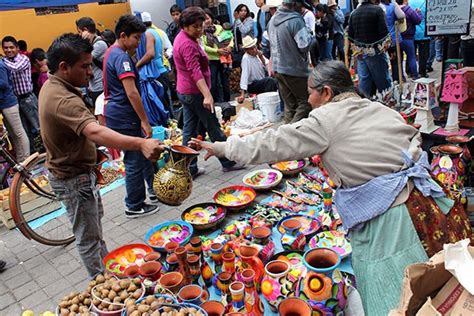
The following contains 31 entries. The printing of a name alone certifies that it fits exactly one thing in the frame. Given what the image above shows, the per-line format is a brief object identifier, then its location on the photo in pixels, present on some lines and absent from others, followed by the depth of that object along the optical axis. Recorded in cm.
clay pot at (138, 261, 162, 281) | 226
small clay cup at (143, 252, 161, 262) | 247
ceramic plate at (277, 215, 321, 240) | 291
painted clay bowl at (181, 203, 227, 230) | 320
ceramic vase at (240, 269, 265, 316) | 203
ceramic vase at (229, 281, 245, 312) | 204
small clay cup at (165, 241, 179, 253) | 259
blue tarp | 523
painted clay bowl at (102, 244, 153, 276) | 270
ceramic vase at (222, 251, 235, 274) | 237
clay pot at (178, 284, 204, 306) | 208
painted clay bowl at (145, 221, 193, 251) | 302
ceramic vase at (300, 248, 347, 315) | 197
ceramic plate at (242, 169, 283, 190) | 382
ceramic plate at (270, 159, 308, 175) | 404
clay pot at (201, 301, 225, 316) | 202
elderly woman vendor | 176
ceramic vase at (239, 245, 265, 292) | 226
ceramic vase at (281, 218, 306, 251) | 271
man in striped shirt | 528
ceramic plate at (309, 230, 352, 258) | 266
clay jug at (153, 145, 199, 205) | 234
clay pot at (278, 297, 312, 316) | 197
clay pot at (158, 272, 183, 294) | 216
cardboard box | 98
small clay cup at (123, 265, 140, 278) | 234
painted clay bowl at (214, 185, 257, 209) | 354
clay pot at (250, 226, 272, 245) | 264
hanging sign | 369
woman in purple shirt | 400
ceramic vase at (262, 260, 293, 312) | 211
